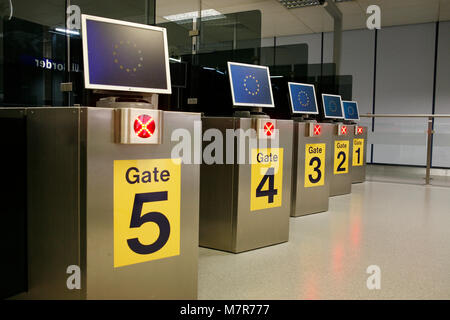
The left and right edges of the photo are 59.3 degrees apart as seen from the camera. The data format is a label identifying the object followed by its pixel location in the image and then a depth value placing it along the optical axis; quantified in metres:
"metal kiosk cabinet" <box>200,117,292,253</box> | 2.52
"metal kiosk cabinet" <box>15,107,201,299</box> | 1.40
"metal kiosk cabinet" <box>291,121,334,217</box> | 3.49
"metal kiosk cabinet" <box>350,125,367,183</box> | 5.41
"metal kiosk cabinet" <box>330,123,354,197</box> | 4.48
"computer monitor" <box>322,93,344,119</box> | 4.79
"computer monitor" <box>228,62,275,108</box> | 2.64
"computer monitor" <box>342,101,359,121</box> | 5.97
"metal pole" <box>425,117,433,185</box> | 5.84
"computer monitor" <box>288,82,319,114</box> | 3.78
